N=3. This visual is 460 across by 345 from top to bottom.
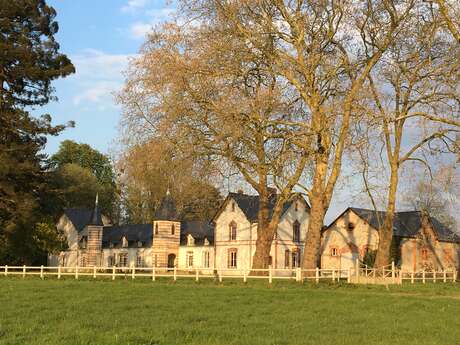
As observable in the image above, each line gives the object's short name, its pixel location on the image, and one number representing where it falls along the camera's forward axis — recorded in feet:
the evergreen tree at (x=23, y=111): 123.03
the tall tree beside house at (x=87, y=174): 245.04
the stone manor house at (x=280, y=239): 167.94
